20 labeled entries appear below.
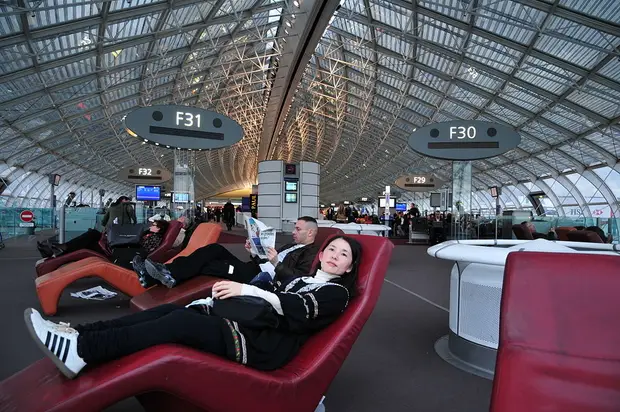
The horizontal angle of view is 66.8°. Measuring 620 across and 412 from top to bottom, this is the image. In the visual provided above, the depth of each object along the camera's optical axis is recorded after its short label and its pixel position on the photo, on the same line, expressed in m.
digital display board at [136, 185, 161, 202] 26.66
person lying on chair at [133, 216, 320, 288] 4.32
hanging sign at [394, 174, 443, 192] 30.55
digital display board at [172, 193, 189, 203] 21.92
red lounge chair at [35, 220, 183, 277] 6.50
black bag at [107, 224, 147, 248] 7.01
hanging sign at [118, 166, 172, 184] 26.73
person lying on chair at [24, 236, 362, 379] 1.88
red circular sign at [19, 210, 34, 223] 17.08
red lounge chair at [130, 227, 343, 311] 4.03
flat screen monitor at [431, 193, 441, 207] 26.28
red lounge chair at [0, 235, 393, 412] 1.79
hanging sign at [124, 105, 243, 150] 9.83
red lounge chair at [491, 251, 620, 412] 1.37
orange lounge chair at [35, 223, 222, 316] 4.98
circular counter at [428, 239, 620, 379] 3.30
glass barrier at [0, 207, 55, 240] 16.72
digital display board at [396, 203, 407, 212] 48.35
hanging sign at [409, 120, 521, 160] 10.62
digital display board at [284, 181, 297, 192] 20.98
